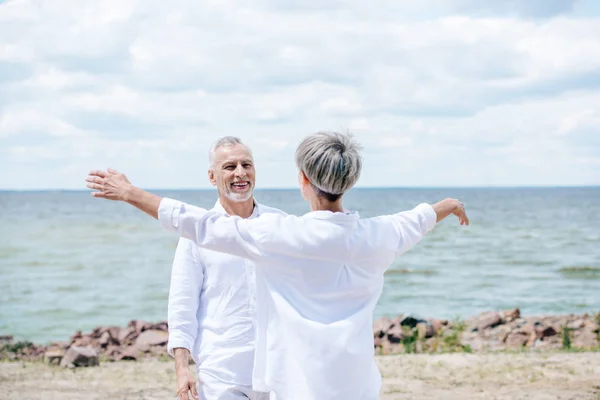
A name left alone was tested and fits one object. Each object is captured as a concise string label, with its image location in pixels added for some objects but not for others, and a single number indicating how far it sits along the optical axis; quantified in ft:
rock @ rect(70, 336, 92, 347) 42.86
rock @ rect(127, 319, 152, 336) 44.37
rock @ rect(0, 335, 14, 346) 45.73
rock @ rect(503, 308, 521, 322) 48.96
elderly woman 8.84
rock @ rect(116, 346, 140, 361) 35.86
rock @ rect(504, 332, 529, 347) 40.07
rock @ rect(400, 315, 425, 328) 43.41
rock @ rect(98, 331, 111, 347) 42.63
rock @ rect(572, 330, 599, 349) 37.38
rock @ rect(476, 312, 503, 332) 45.38
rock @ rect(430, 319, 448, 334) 44.55
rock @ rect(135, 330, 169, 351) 38.27
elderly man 11.14
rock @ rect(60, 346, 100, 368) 30.81
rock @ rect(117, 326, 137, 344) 42.60
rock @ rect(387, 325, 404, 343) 39.52
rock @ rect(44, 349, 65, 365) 31.79
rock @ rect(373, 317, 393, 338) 40.52
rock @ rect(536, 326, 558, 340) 41.11
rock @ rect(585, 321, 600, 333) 43.13
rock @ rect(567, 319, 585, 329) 45.57
